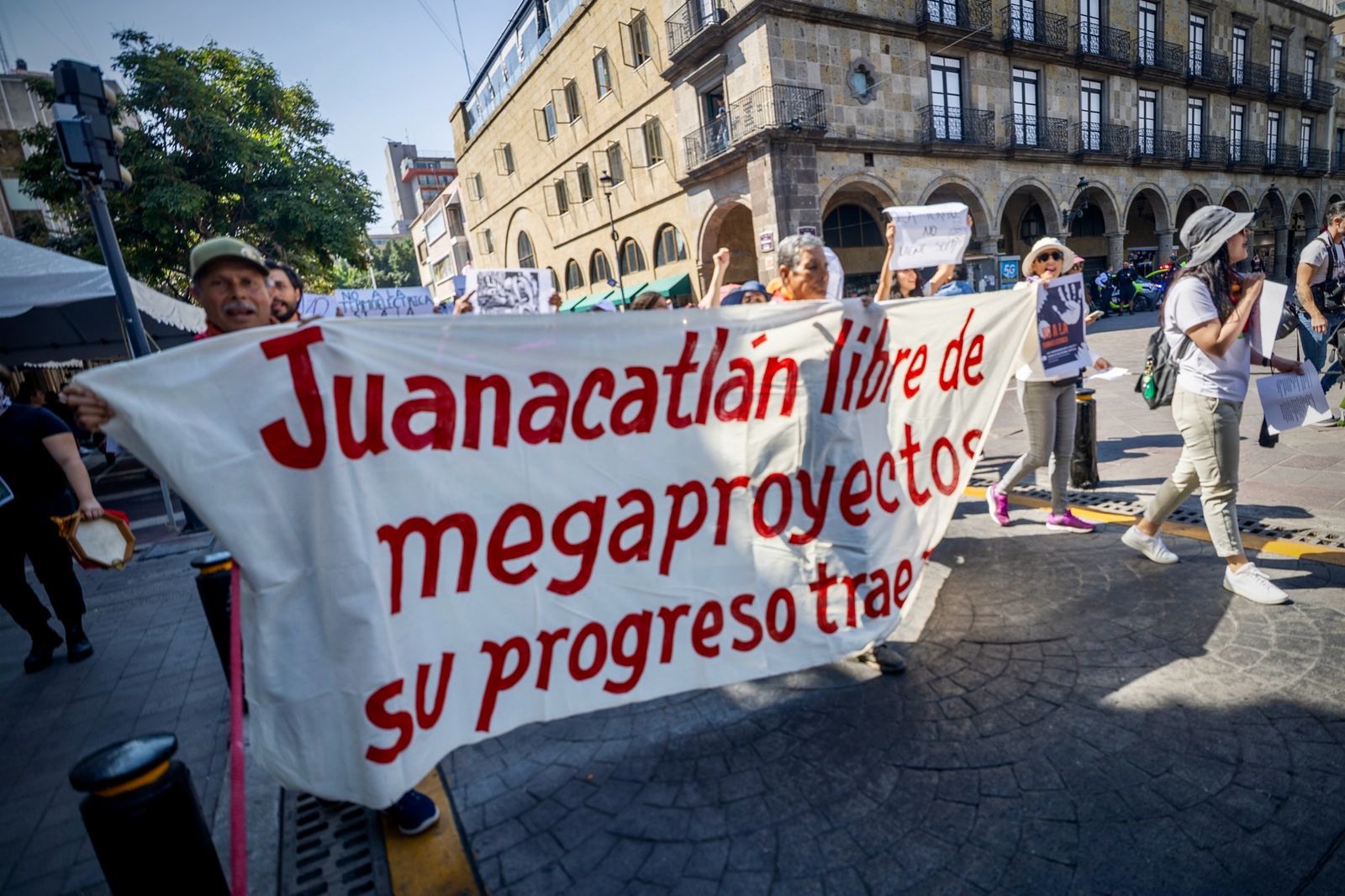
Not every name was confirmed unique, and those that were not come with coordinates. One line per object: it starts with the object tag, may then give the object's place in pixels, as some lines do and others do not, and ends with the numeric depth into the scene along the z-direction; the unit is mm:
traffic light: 5508
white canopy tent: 6109
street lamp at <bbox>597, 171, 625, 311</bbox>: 24562
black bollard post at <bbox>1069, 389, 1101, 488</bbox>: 5000
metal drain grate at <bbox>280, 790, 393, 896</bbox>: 2105
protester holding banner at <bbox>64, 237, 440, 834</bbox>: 2275
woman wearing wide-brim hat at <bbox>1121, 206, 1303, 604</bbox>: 3039
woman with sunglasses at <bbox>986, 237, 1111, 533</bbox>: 4188
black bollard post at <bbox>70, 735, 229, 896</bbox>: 1415
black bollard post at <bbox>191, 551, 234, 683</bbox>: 2863
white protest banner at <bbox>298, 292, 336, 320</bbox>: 7738
